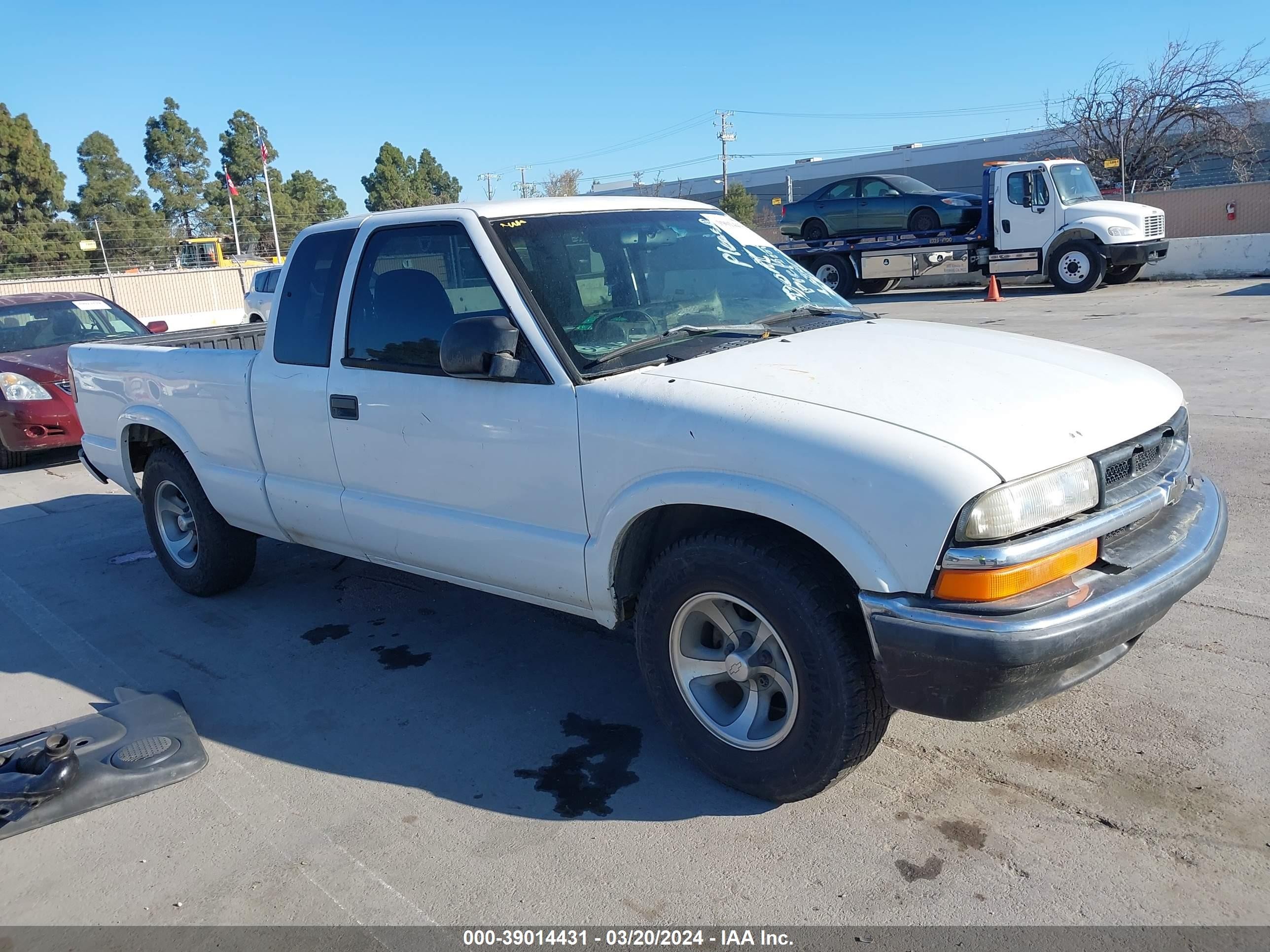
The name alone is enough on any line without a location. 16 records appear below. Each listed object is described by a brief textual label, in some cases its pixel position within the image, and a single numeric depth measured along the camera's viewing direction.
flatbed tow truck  19.00
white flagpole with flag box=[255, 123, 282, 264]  44.82
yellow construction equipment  46.31
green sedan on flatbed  21.28
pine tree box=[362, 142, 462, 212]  62.81
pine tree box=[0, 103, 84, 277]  43.50
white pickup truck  2.72
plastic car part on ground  3.53
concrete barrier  20.75
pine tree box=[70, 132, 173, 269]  45.72
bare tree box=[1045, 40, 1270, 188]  31.98
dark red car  9.26
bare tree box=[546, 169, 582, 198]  53.89
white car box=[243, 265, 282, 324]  18.02
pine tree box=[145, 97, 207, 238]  60.62
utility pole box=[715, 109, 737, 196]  65.45
